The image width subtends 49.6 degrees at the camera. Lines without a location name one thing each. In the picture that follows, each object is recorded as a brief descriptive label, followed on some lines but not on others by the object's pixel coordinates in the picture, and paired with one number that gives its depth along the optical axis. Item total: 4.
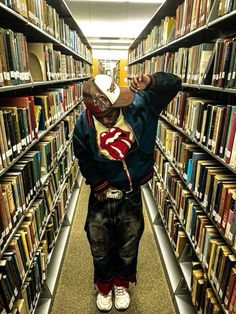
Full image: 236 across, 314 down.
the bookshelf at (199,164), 1.25
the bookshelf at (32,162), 1.23
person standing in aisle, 1.34
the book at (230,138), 1.19
